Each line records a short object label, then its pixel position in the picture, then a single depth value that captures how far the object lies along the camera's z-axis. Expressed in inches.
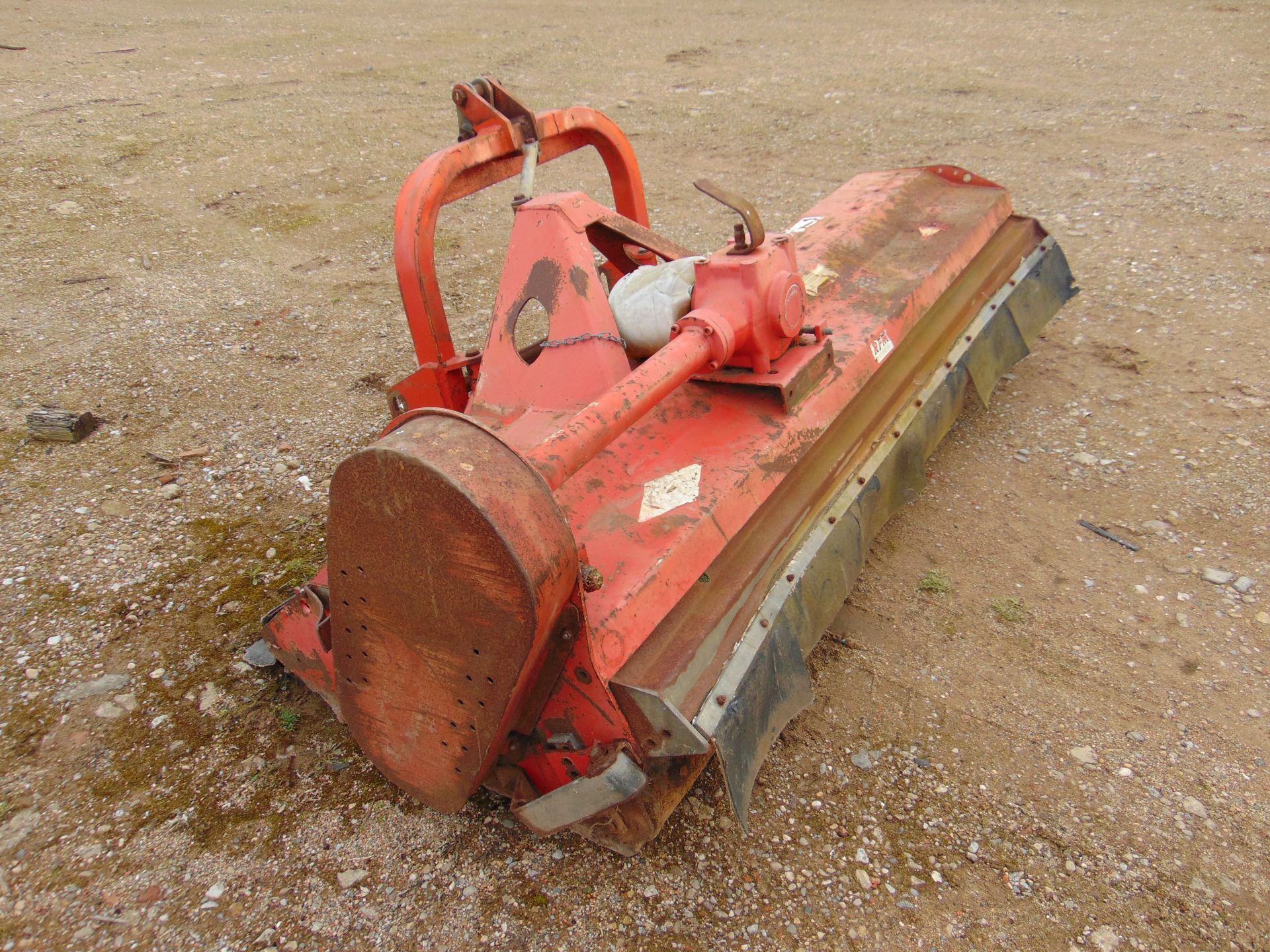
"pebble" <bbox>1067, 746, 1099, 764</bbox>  99.0
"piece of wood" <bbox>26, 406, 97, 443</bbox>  158.7
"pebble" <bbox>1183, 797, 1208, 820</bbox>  92.7
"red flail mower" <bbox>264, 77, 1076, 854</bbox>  74.7
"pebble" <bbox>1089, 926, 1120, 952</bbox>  82.4
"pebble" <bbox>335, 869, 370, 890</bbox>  92.7
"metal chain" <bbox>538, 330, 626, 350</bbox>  109.1
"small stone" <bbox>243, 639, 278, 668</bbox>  117.6
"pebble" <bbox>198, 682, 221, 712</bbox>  112.7
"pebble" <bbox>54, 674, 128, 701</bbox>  113.6
